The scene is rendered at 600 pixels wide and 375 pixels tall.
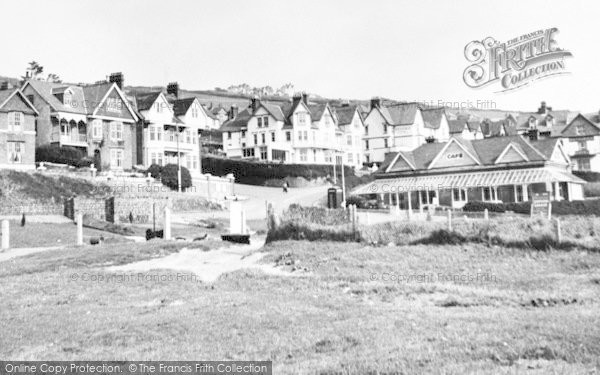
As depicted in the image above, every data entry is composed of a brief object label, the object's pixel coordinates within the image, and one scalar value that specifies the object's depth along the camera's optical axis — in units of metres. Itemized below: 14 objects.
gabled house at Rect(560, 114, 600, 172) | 86.44
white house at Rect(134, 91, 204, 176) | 67.69
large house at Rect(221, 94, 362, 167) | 82.25
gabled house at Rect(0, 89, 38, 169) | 52.16
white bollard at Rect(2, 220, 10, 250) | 29.09
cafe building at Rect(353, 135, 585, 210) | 53.59
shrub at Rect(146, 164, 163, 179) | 59.28
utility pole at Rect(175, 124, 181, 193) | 56.66
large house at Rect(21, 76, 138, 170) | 59.06
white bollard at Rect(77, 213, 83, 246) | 29.77
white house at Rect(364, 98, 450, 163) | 94.38
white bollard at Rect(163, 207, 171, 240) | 30.47
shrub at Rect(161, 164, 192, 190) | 58.78
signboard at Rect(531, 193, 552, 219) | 29.76
